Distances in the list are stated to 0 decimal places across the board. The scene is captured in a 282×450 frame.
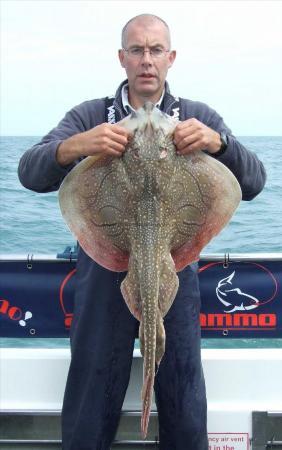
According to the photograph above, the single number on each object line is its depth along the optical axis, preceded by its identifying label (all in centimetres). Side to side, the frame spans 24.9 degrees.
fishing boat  359
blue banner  367
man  294
